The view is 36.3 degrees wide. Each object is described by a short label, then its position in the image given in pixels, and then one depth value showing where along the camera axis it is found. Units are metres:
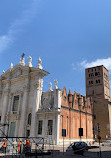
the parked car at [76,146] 19.75
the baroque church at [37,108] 29.13
